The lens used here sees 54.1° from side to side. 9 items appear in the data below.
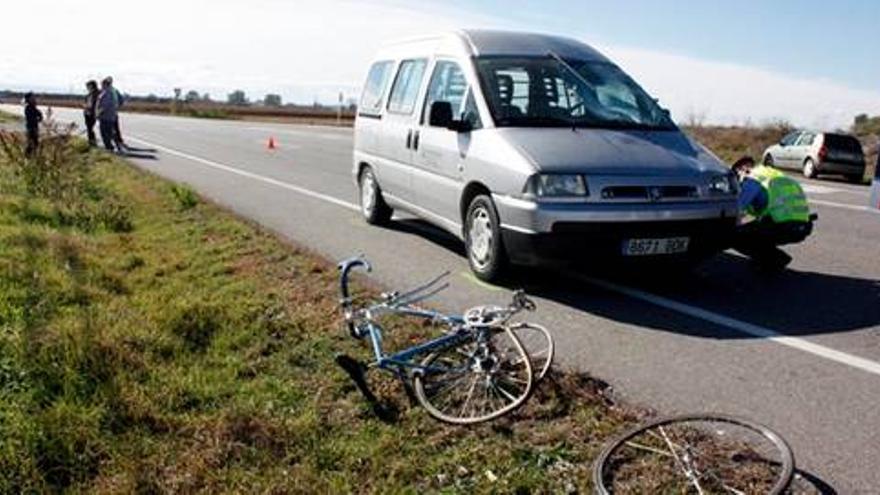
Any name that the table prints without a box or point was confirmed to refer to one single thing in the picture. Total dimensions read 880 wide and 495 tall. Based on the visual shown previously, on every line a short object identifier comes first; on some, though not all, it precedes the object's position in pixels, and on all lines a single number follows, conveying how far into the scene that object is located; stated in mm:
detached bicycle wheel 3518
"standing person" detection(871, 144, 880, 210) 6531
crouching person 7391
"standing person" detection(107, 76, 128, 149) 21298
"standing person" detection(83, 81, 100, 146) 21969
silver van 6340
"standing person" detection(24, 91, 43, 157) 16606
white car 23484
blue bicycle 4383
